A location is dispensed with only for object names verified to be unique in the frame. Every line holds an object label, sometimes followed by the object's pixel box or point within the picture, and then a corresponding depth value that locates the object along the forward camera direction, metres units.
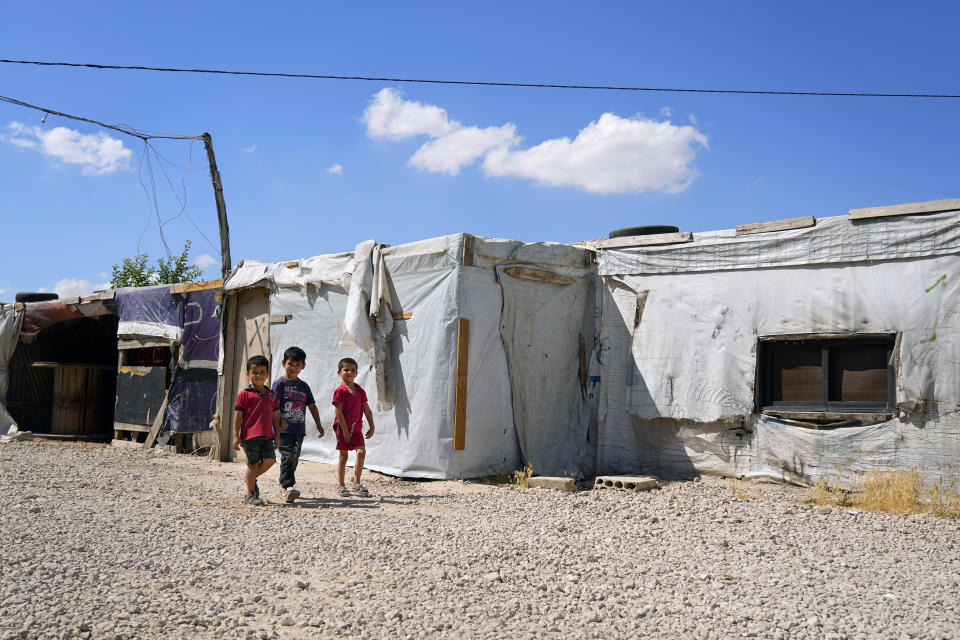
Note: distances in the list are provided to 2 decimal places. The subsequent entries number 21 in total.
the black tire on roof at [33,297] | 15.57
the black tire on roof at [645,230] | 9.14
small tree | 28.56
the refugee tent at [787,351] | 7.13
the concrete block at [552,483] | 7.74
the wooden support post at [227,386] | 11.05
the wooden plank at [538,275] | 8.87
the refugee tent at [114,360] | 11.98
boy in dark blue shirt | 7.20
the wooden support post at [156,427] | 12.23
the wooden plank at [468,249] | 8.47
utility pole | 12.47
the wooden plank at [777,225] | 7.93
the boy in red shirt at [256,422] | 6.78
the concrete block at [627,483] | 7.71
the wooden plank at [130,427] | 12.84
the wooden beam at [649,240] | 8.71
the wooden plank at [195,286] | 11.62
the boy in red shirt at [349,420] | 7.43
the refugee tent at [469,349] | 8.44
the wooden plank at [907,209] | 7.12
